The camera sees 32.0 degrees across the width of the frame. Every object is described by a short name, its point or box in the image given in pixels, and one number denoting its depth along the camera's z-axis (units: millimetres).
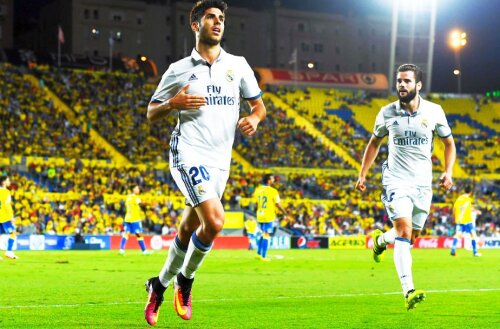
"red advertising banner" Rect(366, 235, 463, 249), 44406
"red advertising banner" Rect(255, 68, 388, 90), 75250
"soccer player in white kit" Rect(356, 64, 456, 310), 12180
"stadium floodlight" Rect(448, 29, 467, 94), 61219
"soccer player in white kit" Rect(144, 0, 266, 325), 8344
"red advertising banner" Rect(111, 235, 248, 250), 38125
